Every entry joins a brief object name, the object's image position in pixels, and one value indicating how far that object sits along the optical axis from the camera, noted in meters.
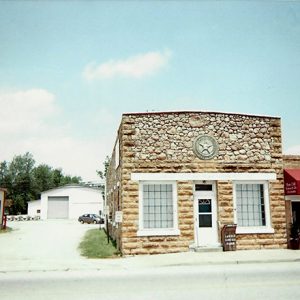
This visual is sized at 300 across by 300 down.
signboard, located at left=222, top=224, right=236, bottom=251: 15.90
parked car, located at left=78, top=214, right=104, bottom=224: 47.59
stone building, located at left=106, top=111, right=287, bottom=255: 15.84
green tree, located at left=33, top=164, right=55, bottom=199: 95.25
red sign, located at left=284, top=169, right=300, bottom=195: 16.28
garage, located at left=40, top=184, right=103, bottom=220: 60.03
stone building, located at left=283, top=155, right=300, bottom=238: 16.47
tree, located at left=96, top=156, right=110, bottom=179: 62.77
